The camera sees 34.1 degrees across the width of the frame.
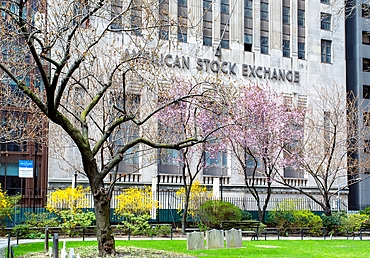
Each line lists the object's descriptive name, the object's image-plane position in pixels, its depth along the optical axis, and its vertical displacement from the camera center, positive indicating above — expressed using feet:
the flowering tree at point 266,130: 124.88 +12.81
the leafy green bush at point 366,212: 140.15 -4.86
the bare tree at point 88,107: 55.16 +8.21
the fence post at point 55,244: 44.87 -4.06
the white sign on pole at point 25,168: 103.96 +3.74
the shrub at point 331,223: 122.19 -6.47
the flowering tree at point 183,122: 115.07 +13.53
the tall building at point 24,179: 135.74 +3.96
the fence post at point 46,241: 65.86 -5.64
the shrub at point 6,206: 100.42 -2.80
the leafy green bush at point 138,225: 105.18 -6.05
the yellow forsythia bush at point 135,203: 114.73 -2.46
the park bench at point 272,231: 117.08 -7.88
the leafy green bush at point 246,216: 122.31 -5.13
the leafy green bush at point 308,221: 120.37 -6.06
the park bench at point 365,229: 118.62 -7.92
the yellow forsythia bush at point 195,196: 124.47 -1.18
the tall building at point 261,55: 152.35 +37.38
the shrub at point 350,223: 120.78 -6.44
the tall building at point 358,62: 187.32 +41.42
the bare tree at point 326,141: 138.21 +12.54
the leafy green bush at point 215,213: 115.85 -4.33
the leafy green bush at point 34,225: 100.15 -6.02
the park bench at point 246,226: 107.34 -6.37
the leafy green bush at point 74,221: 103.30 -5.36
